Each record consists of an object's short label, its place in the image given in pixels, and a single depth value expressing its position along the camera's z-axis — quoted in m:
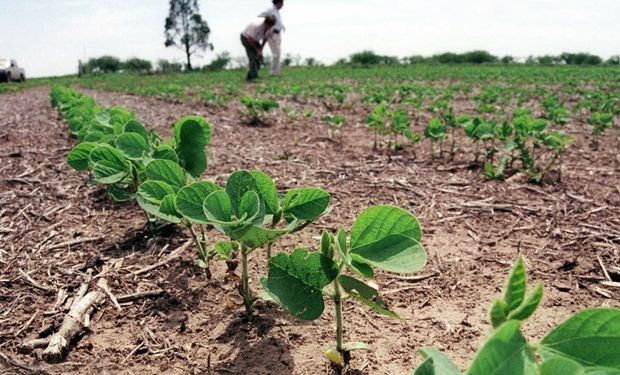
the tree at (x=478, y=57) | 50.09
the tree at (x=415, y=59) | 41.88
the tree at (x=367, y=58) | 42.84
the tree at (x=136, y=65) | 51.28
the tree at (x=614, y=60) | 44.36
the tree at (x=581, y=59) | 48.16
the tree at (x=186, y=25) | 52.69
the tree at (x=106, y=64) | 55.03
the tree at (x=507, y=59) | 49.00
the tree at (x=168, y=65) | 47.31
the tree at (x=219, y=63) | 42.56
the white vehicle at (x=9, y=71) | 25.23
